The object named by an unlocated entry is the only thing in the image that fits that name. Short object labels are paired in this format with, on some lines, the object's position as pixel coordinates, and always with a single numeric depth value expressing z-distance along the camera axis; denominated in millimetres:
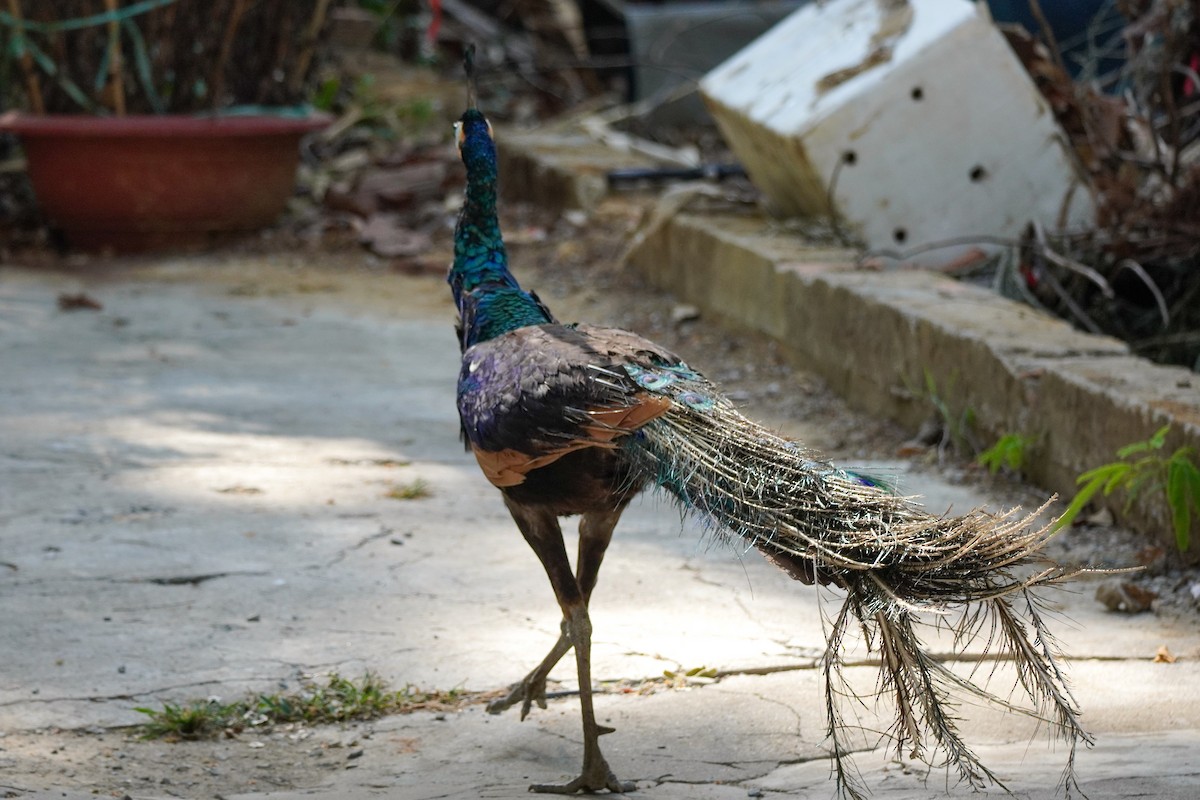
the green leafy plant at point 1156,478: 6906
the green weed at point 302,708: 5832
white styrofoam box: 11328
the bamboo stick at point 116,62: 15359
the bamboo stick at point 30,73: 15266
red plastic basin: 15539
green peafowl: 4562
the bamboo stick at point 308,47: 16875
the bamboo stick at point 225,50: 16016
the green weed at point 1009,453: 8461
